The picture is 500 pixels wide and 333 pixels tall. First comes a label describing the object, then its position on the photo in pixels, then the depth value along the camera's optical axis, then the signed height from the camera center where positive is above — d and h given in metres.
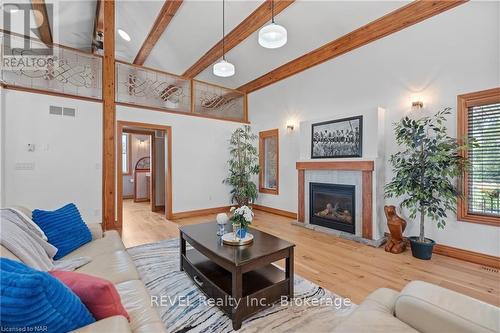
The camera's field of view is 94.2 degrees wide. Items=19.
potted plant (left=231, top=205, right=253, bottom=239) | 2.17 -0.49
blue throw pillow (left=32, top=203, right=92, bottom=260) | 2.00 -0.58
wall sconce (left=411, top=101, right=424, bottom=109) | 3.38 +0.91
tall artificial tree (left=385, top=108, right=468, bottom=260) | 2.90 -0.08
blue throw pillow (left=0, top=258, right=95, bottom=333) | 0.74 -0.47
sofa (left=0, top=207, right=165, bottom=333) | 0.96 -0.80
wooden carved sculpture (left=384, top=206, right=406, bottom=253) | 3.33 -0.95
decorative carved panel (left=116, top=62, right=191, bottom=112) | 4.84 +1.76
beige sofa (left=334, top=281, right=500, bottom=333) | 0.88 -0.60
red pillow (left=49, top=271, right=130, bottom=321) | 1.04 -0.59
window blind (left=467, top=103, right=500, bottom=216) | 2.83 +0.07
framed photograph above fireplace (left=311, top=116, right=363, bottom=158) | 3.96 +0.51
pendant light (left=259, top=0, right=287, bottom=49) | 2.54 +1.46
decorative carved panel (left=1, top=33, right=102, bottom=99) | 3.84 +1.76
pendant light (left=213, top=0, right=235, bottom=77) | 3.39 +1.43
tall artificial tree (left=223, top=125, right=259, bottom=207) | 5.80 +0.00
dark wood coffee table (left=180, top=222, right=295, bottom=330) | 1.83 -1.04
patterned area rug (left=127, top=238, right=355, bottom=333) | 1.82 -1.25
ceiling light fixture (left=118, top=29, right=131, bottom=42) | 5.71 +3.28
